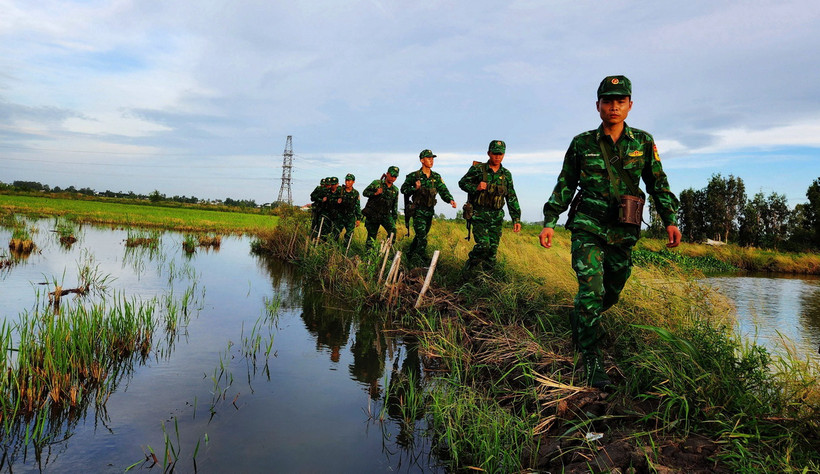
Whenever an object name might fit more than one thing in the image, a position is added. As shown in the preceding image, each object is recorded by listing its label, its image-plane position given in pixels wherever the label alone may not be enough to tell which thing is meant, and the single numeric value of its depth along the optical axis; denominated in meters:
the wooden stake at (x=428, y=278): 6.65
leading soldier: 3.54
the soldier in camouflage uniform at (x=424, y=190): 9.21
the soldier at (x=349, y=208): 12.53
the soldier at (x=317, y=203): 13.55
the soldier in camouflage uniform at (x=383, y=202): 10.83
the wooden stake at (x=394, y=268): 7.44
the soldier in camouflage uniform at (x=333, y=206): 13.20
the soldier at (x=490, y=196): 7.38
